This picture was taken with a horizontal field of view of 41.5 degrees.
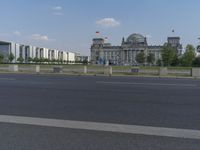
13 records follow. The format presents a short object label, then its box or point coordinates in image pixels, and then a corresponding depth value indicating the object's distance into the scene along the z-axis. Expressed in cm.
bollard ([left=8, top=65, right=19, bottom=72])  3294
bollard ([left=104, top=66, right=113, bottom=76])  2934
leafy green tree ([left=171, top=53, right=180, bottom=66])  8109
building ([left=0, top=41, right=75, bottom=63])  14762
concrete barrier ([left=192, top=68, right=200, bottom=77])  2672
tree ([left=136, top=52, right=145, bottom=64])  11894
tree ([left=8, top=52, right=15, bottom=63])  12319
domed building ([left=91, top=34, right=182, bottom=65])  15000
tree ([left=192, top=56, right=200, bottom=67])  7511
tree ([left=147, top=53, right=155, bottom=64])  11894
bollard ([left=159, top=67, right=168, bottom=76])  2790
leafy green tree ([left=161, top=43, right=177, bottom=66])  7833
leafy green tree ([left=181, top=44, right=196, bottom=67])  7351
